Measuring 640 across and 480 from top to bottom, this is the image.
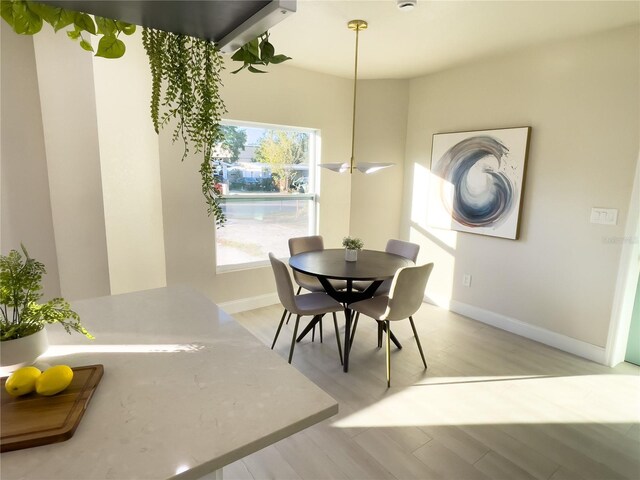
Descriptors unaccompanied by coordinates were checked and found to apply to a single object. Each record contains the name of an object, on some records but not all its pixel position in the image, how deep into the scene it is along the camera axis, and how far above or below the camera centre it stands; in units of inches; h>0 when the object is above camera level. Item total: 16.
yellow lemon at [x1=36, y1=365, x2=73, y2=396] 33.9 -19.6
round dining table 101.0 -25.3
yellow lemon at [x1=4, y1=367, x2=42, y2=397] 33.5 -19.4
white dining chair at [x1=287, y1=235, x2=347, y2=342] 127.2 -25.9
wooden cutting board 29.1 -21.2
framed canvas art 128.3 +3.2
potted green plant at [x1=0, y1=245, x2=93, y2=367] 35.8 -14.1
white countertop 28.1 -22.0
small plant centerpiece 116.1 -20.7
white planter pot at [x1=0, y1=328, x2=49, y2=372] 36.2 -18.1
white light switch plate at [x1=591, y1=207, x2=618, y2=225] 106.7 -7.8
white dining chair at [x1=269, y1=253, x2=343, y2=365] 100.6 -36.4
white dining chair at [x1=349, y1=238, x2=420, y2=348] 120.6 -26.0
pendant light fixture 101.9 +6.4
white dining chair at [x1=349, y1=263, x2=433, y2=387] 94.8 -31.4
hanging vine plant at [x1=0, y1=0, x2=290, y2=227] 30.5 +12.4
